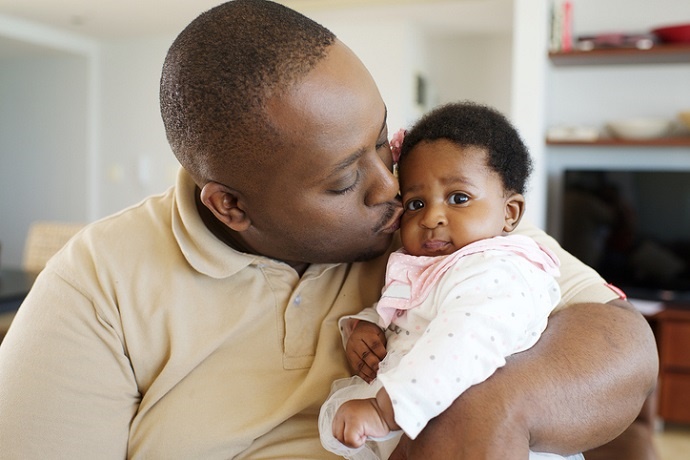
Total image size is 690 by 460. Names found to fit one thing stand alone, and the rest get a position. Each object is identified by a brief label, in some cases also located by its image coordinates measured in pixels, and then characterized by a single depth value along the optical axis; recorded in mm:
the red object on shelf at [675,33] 3637
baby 808
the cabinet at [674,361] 3555
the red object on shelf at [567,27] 3850
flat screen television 3826
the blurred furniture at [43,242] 3469
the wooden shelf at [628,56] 3652
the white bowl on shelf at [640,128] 3793
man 931
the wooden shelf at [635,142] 3672
